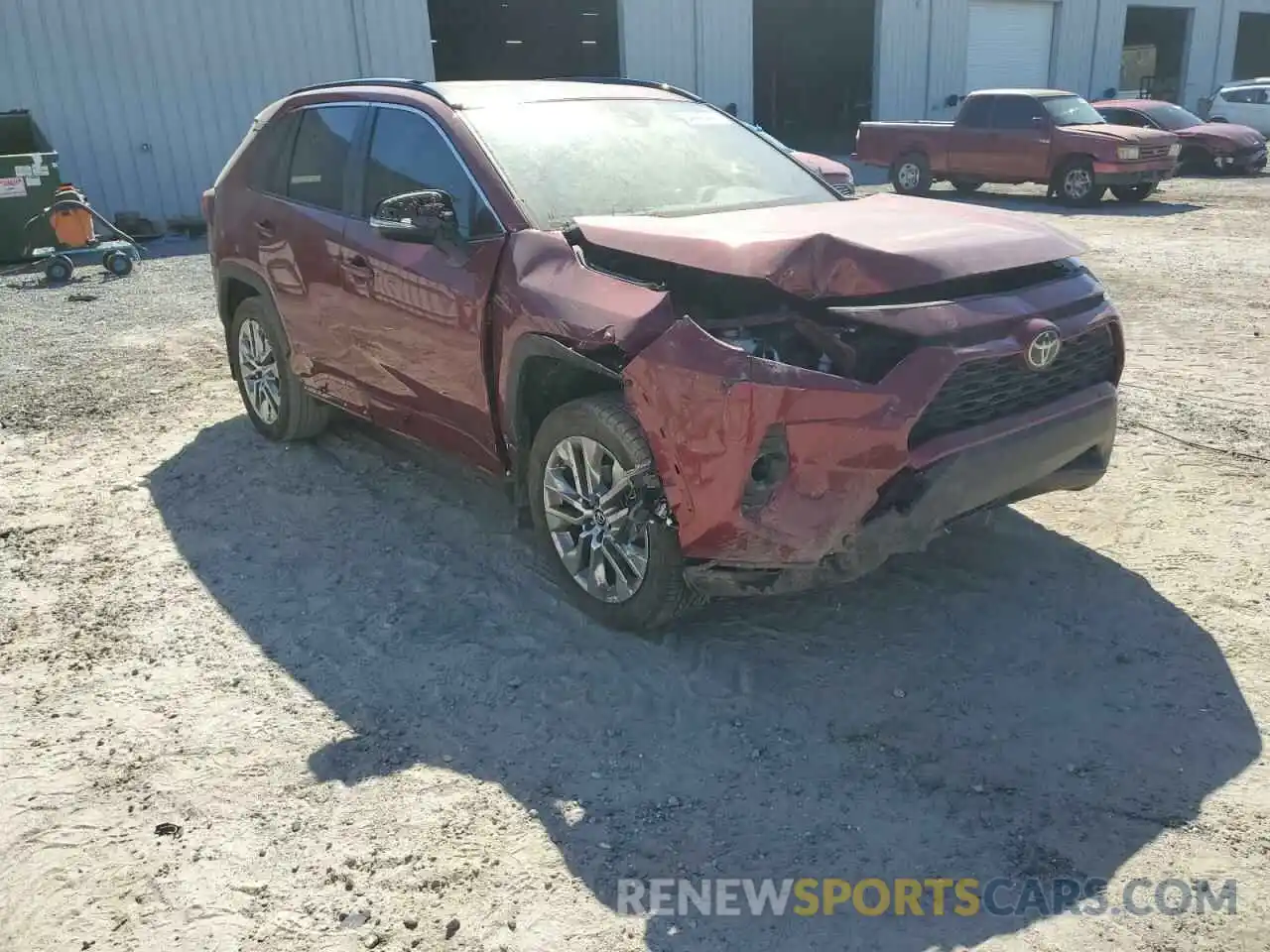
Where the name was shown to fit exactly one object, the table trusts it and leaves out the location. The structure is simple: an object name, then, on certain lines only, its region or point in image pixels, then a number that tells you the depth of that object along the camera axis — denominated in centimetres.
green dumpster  1235
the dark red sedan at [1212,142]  1897
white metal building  1509
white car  2394
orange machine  1187
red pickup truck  1559
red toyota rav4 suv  324
